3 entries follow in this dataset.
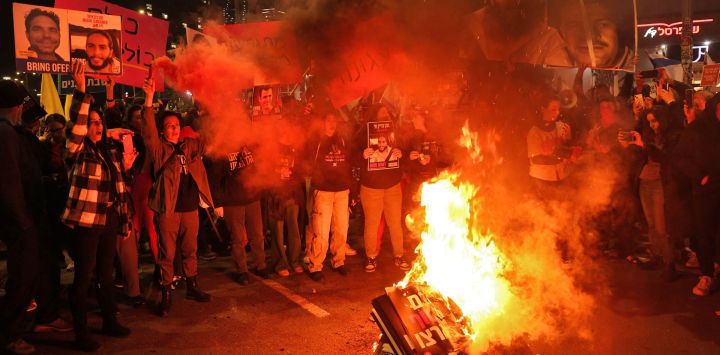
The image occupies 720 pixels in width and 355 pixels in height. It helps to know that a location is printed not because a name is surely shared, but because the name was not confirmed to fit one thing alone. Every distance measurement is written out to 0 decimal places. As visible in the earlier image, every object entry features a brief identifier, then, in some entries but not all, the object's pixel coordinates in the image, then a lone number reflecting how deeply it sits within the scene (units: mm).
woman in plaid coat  4465
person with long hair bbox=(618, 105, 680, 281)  6484
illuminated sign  17219
